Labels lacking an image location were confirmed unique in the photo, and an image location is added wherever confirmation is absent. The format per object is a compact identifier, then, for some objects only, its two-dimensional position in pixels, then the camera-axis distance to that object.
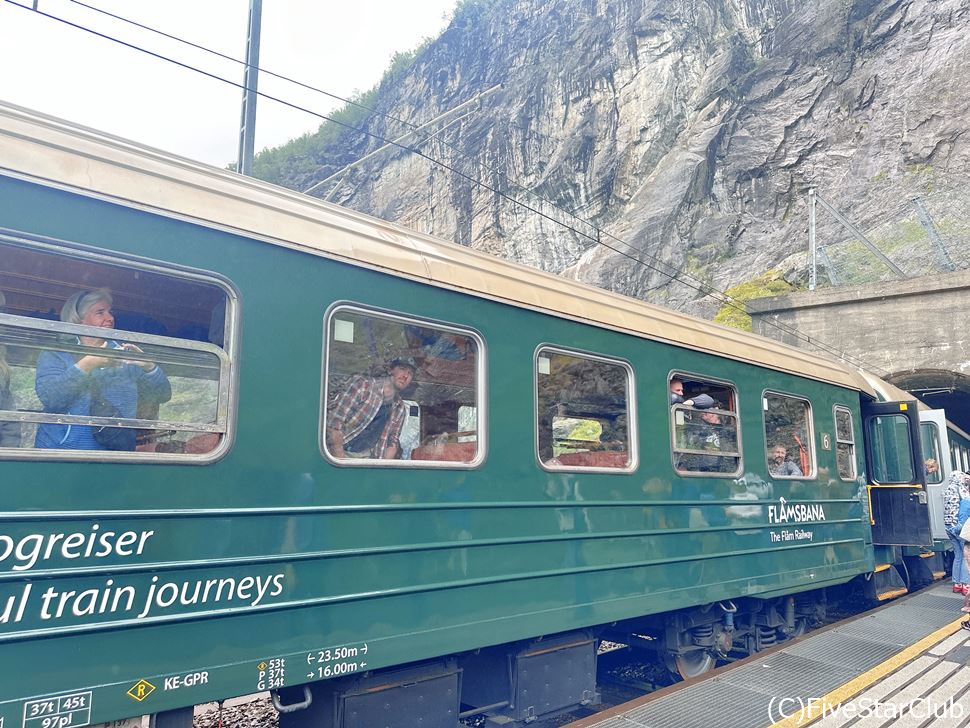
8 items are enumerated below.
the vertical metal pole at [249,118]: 7.70
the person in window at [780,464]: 6.55
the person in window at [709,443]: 5.69
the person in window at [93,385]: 2.76
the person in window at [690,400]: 5.64
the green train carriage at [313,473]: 2.70
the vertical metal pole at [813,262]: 18.58
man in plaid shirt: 3.59
